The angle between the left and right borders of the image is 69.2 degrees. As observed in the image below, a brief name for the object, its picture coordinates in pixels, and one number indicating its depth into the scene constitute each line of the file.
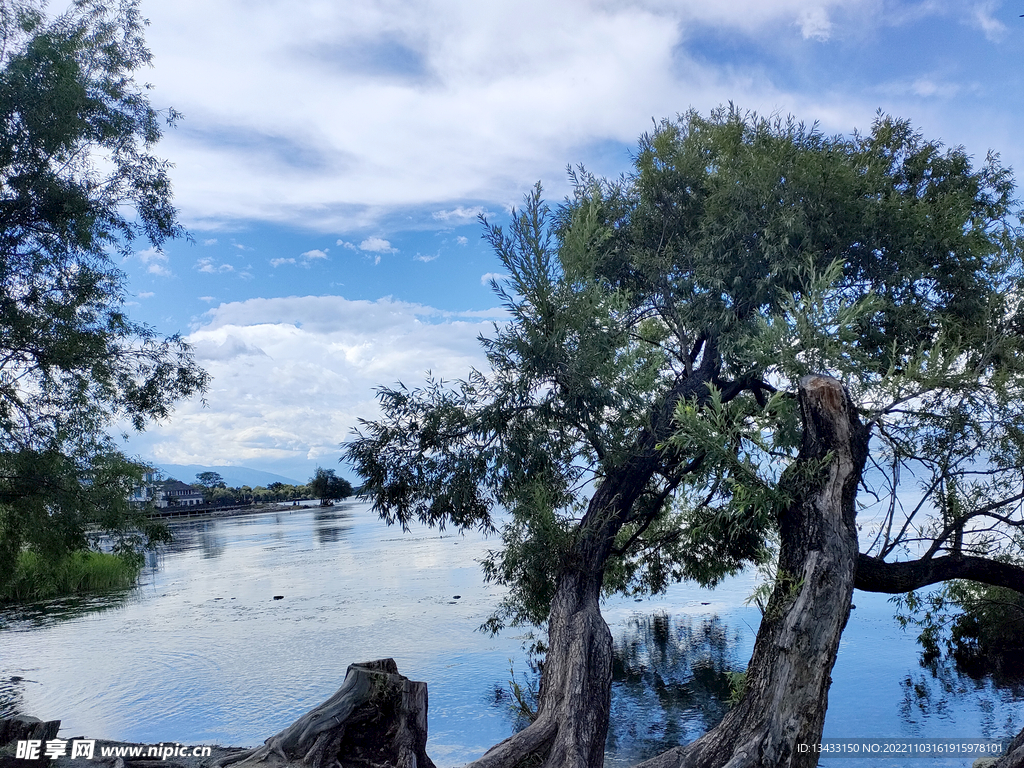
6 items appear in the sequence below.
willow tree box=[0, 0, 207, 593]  12.84
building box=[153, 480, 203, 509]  104.98
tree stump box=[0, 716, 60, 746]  7.25
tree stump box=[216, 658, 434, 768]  6.22
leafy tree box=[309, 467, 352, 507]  119.69
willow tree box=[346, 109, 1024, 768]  7.94
